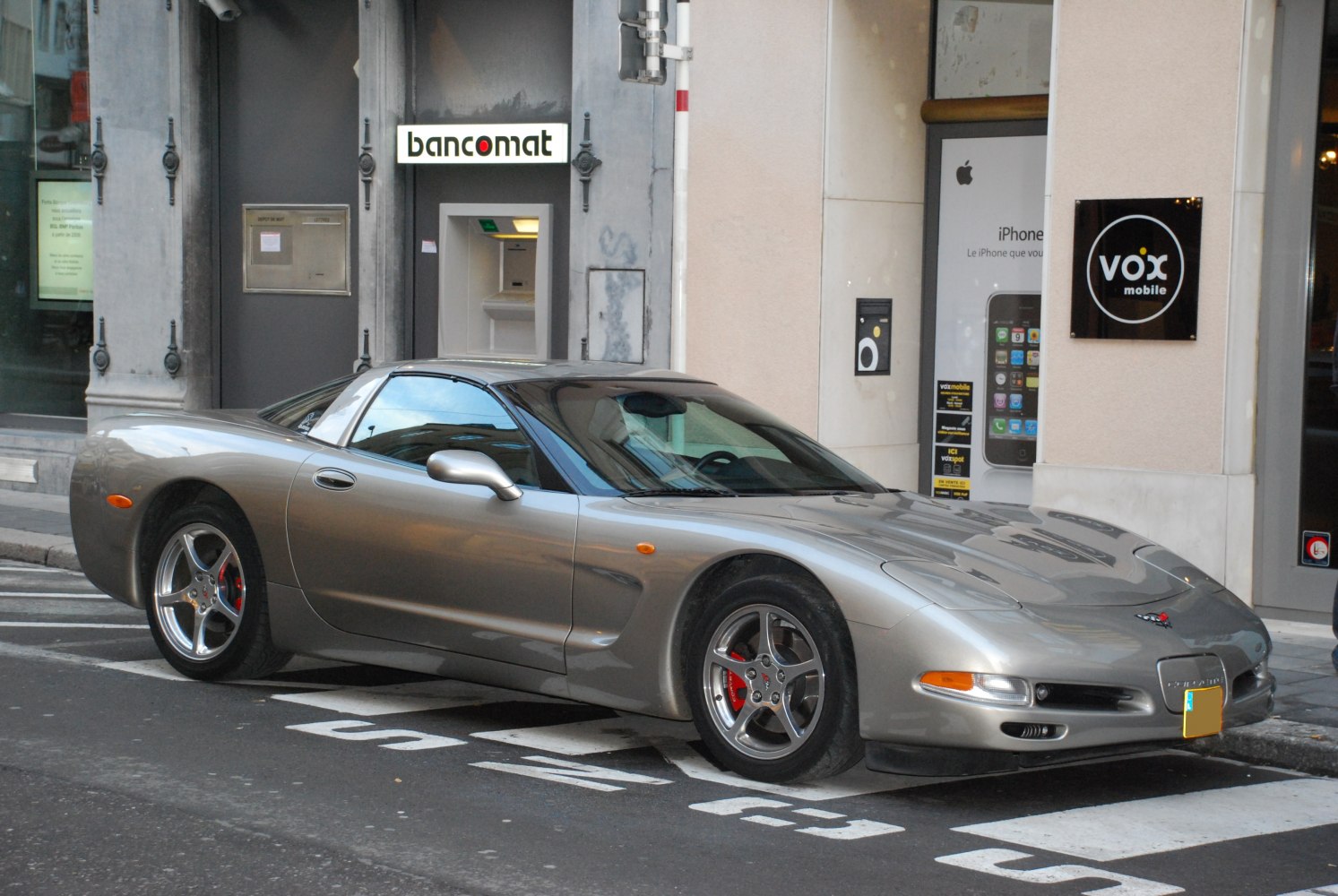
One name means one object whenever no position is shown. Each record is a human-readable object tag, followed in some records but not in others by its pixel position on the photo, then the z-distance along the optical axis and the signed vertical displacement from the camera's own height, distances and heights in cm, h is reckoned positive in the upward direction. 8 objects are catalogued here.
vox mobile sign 991 +42
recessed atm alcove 1365 +35
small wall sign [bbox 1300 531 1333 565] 974 -116
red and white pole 982 +85
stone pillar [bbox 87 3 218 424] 1475 +104
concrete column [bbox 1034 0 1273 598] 977 +42
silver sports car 539 -87
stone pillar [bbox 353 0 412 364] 1387 +120
